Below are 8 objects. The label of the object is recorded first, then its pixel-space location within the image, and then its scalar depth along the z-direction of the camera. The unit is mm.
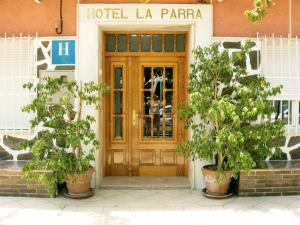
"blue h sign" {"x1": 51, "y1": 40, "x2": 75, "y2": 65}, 7652
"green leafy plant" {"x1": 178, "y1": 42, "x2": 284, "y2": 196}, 6555
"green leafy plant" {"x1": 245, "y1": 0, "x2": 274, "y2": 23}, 5715
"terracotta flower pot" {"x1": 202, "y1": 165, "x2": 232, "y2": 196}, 6949
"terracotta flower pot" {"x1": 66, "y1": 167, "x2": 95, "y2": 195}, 6834
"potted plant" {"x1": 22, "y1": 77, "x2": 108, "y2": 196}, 6656
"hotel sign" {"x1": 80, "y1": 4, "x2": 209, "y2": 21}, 7520
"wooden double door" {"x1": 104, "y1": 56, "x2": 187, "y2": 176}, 8344
